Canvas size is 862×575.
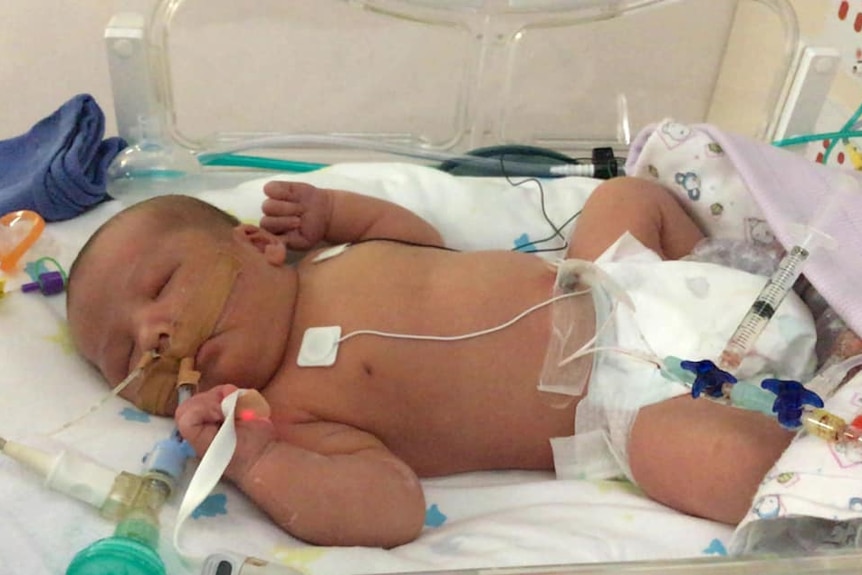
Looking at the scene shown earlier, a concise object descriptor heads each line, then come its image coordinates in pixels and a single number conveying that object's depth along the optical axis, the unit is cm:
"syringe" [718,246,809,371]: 100
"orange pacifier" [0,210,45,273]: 120
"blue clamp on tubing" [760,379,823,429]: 84
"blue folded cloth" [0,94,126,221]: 130
